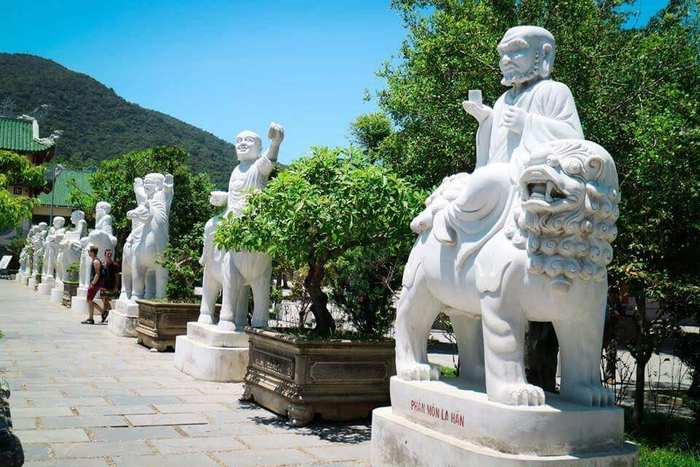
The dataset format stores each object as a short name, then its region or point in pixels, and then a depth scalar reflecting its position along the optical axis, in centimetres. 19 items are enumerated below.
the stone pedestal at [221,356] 786
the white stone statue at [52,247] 2492
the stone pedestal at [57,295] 2127
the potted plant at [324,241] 551
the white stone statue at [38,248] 2938
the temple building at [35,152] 3953
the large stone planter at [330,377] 588
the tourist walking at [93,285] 1431
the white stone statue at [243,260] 775
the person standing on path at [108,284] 1462
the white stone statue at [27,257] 3231
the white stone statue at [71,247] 2222
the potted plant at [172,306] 1043
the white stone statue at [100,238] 1736
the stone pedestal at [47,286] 2528
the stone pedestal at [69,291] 1970
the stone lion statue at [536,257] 349
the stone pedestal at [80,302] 1744
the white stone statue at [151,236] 1178
